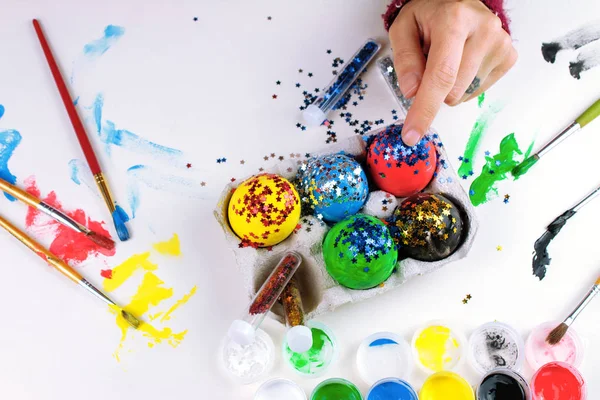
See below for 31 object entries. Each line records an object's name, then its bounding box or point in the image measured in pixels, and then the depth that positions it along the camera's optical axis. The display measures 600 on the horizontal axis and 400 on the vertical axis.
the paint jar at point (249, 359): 0.88
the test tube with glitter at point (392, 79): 1.00
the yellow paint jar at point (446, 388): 0.82
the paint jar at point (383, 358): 0.87
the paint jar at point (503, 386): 0.80
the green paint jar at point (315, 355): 0.87
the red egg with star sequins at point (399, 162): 0.85
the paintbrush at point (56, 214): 0.93
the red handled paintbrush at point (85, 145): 0.93
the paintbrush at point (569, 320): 0.87
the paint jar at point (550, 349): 0.88
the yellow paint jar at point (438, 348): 0.88
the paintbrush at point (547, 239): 0.93
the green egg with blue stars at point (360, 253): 0.80
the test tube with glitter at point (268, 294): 0.84
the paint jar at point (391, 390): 0.82
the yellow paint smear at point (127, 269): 0.92
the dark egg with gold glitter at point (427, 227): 0.83
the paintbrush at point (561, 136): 0.97
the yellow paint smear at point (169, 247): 0.93
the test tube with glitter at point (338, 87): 0.98
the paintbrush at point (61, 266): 0.90
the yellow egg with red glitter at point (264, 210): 0.81
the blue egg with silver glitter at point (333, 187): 0.84
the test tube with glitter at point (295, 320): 0.79
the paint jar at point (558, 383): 0.82
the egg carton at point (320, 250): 0.85
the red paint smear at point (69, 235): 0.94
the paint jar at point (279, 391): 0.85
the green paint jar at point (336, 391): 0.84
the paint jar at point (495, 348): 0.87
